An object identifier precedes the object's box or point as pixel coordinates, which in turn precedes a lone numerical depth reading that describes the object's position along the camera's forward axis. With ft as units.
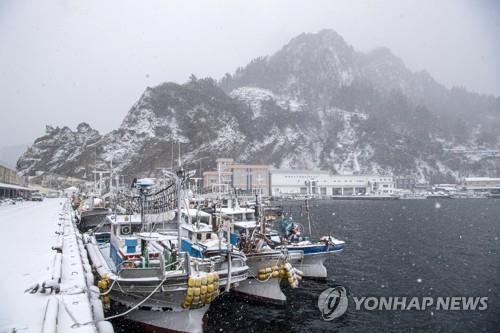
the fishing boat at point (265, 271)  57.93
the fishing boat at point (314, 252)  73.15
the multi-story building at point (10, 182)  186.91
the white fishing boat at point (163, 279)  39.65
